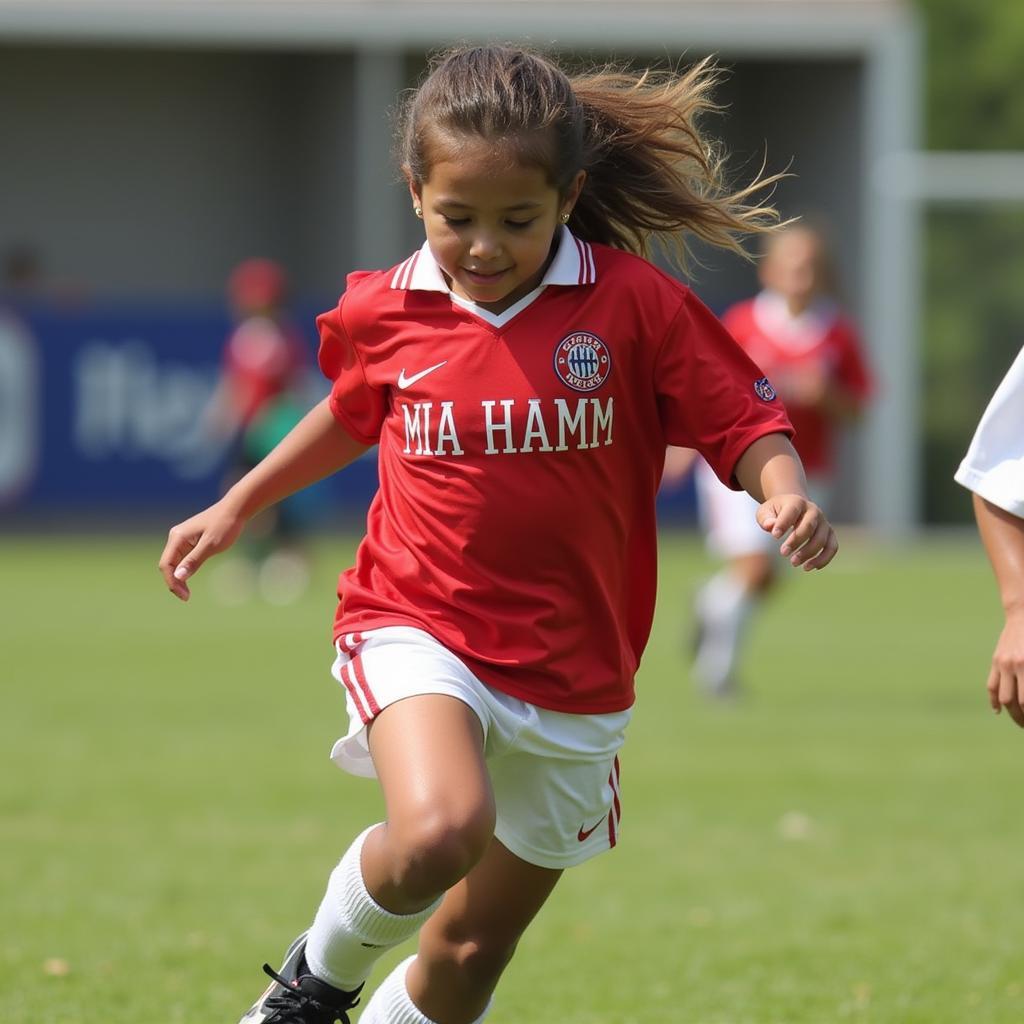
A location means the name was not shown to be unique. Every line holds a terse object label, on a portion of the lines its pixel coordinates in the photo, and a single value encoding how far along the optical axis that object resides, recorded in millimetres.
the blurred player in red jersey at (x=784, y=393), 21234
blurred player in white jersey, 8219
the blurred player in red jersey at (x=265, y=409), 34531
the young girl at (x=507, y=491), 8000
